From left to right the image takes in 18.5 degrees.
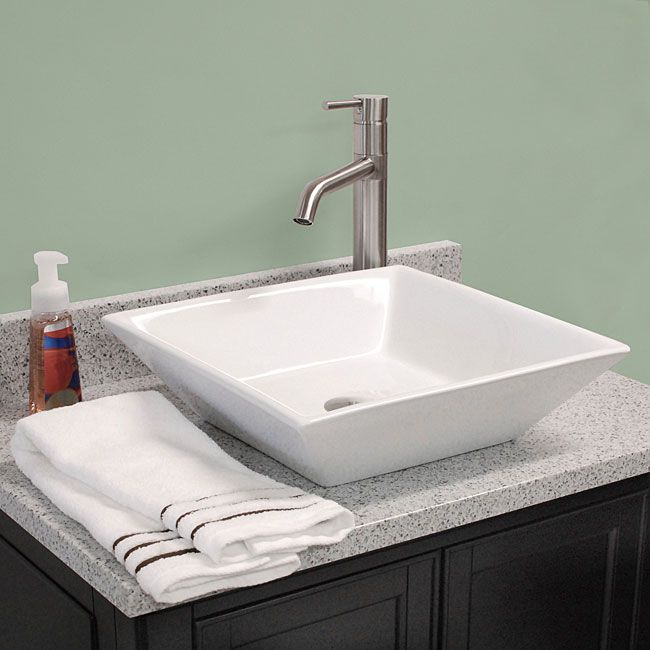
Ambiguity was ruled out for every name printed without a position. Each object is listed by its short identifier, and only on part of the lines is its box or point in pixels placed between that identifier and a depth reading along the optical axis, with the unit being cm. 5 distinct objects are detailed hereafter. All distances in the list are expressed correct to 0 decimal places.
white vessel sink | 210
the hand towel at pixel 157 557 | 195
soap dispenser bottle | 224
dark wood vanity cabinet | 206
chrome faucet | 241
